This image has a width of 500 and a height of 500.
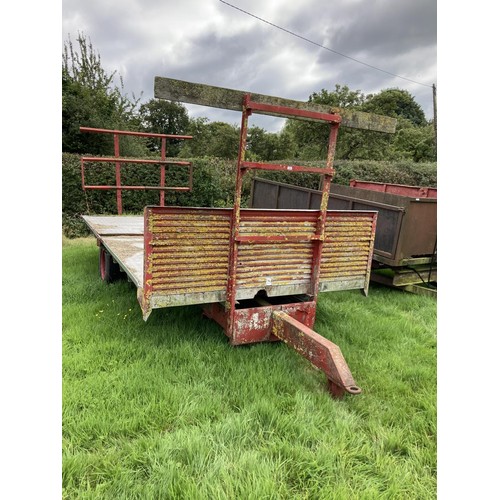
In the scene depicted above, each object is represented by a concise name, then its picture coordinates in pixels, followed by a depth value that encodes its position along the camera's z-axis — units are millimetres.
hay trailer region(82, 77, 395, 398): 2740
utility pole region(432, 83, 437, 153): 17139
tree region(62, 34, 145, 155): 11180
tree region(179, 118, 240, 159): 29062
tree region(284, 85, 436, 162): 20547
